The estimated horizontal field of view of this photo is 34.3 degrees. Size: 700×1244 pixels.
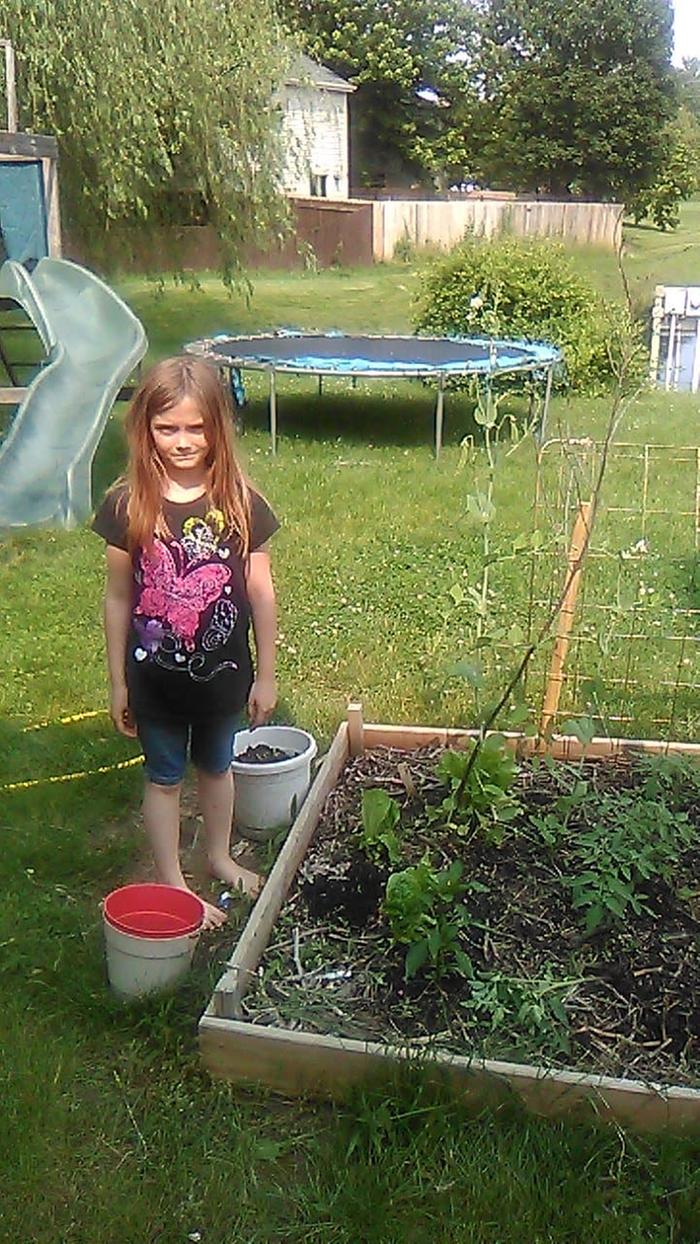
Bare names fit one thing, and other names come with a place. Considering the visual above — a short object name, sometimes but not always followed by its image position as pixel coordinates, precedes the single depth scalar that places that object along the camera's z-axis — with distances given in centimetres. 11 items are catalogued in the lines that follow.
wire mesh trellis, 374
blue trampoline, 816
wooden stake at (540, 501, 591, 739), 318
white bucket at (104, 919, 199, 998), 243
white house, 3121
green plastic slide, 611
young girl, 249
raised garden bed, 219
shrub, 1120
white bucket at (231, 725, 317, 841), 312
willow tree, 852
